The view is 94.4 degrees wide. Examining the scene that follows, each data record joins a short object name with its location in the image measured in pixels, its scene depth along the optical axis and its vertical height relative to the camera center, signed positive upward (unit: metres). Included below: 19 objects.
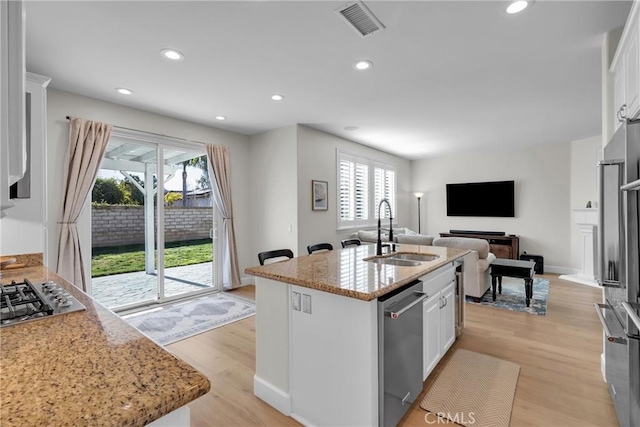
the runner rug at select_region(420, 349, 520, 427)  1.93 -1.33
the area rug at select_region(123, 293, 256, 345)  3.25 -1.29
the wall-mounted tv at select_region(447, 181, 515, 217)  6.59 +0.26
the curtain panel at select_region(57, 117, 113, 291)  3.24 +0.34
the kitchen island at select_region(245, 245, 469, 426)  1.59 -0.74
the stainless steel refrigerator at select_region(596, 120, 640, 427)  1.38 -0.26
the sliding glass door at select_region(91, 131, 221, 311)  3.78 -0.16
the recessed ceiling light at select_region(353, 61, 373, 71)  2.72 +1.37
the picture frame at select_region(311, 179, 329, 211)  4.84 +0.28
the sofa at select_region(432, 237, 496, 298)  4.09 -0.71
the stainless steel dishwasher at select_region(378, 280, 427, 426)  1.61 -0.82
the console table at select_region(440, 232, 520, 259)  6.21 -0.74
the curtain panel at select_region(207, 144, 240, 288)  4.71 +0.01
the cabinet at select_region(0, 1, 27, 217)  0.62 +0.27
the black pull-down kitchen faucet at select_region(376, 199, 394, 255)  2.74 -0.34
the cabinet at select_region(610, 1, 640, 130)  1.61 +0.86
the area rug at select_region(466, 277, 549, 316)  3.88 -1.28
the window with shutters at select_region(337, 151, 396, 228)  5.52 +0.47
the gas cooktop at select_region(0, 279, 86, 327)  1.11 -0.37
